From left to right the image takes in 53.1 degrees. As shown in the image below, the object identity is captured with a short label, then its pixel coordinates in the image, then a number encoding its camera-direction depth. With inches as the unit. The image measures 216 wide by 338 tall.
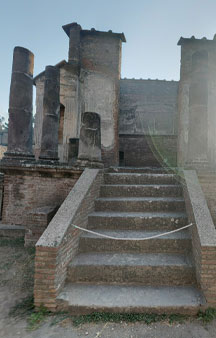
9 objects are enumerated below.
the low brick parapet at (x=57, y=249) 100.4
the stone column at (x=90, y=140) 204.4
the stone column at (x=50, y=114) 261.4
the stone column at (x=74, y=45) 454.9
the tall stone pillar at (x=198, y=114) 200.7
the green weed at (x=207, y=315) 92.7
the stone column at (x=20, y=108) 251.1
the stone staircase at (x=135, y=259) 98.4
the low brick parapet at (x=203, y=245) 101.6
